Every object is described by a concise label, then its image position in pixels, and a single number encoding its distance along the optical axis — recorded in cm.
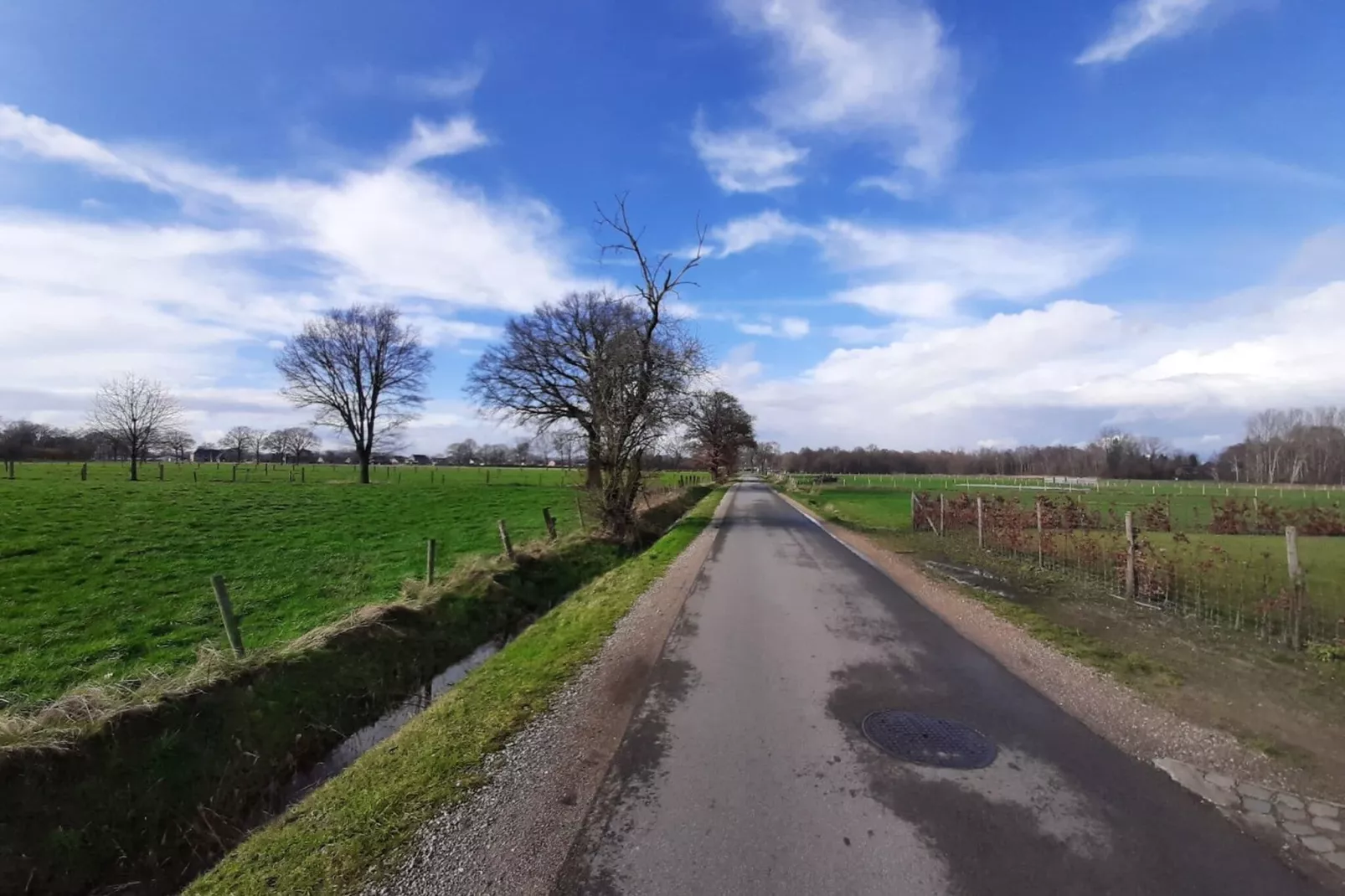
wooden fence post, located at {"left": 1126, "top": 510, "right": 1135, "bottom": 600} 998
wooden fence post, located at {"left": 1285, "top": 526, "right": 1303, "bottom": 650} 711
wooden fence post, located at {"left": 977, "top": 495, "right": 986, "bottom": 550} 1609
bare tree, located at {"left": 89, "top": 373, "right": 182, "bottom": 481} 4847
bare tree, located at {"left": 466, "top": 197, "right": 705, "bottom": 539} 1923
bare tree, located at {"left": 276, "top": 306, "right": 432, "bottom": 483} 4803
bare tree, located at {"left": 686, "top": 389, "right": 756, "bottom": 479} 6767
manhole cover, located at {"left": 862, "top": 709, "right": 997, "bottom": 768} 432
